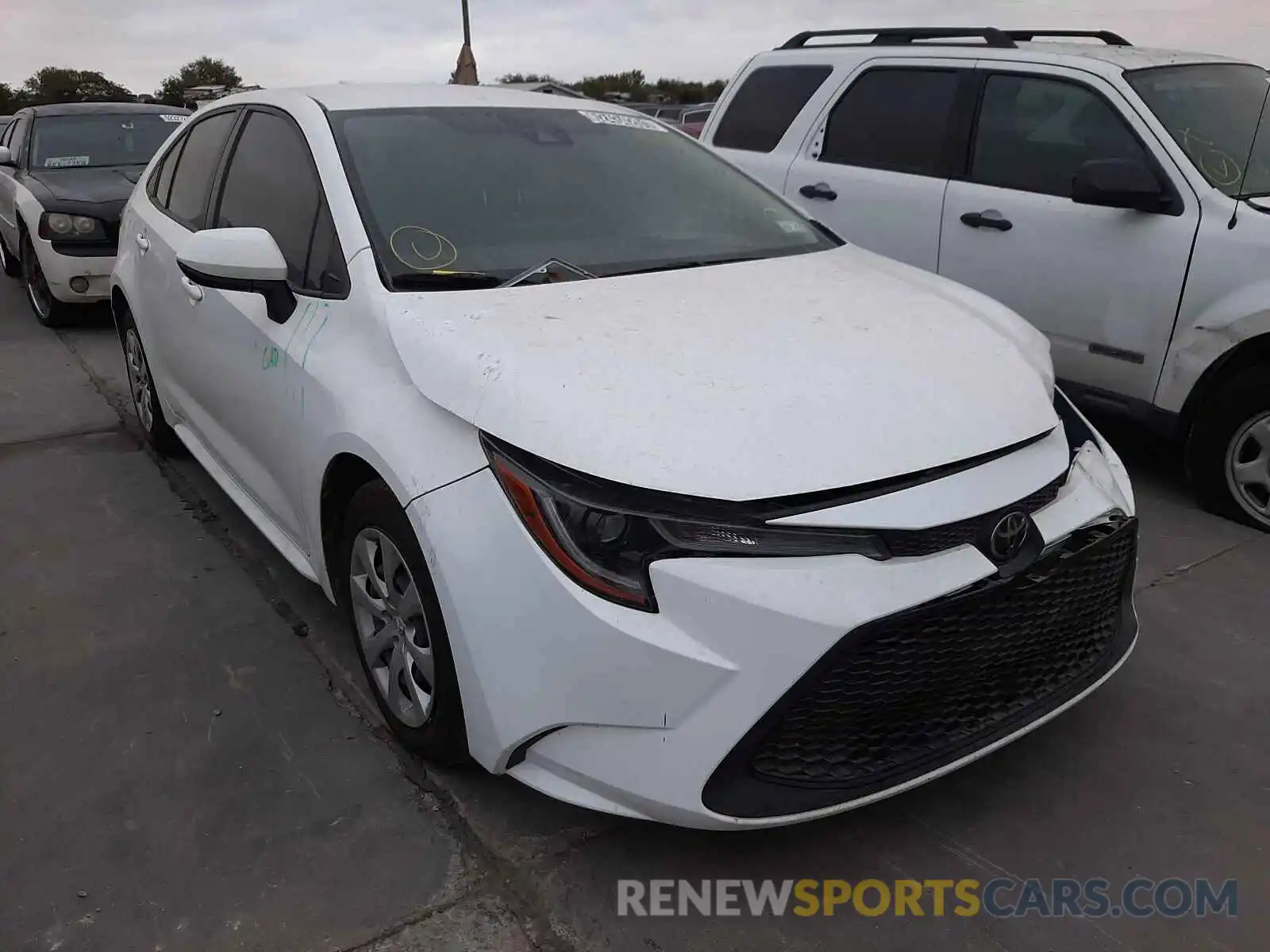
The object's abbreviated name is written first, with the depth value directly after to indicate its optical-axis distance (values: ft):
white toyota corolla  6.45
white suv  12.98
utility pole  63.87
